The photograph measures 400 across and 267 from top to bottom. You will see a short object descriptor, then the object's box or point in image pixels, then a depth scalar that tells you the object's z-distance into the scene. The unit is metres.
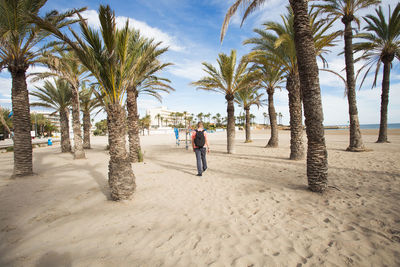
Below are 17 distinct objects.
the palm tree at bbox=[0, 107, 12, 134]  36.48
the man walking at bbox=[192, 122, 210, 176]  5.97
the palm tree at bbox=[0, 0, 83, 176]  5.92
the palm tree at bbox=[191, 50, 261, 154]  10.78
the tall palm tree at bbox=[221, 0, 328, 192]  4.06
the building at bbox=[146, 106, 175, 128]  100.75
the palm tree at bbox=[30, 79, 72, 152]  13.34
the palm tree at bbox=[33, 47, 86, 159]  9.58
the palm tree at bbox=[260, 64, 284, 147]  13.14
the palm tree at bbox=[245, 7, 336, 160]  8.27
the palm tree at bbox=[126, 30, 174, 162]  7.79
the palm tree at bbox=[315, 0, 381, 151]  8.70
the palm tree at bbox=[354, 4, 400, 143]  10.59
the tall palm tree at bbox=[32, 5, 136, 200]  4.01
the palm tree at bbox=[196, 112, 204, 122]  101.47
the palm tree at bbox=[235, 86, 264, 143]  18.56
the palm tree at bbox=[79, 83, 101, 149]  15.68
